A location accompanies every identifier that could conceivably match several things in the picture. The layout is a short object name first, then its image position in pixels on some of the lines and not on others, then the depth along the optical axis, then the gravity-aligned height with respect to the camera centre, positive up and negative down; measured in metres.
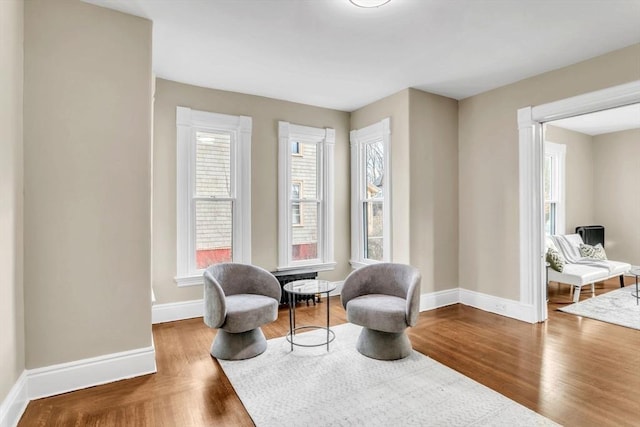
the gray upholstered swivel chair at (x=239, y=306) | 2.73 -0.77
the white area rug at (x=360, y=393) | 2.02 -1.22
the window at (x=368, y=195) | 4.66 +0.28
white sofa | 4.61 -0.80
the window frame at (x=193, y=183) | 3.86 +0.39
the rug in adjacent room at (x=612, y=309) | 3.82 -1.20
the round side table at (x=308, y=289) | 2.99 -0.67
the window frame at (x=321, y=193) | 4.50 +0.25
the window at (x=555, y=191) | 6.35 +0.45
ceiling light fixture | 2.35 +1.50
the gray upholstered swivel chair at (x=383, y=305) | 2.74 -0.78
